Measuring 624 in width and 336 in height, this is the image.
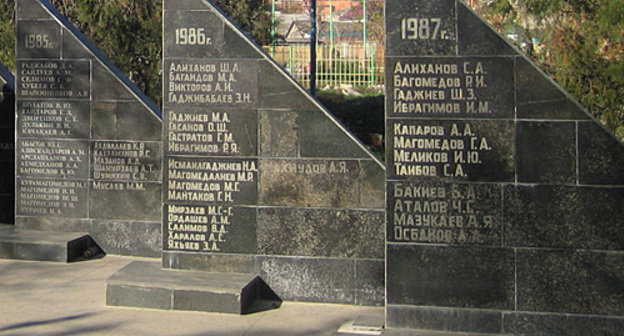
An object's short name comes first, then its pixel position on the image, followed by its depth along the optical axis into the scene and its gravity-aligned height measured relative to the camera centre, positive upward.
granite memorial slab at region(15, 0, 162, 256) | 9.75 +0.49
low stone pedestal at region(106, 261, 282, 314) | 7.37 -1.09
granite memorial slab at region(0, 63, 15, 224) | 10.97 +0.40
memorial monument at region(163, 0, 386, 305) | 7.77 +0.06
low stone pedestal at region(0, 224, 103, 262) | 9.39 -0.82
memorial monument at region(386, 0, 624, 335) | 6.48 -0.07
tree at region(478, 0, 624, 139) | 13.33 +2.36
